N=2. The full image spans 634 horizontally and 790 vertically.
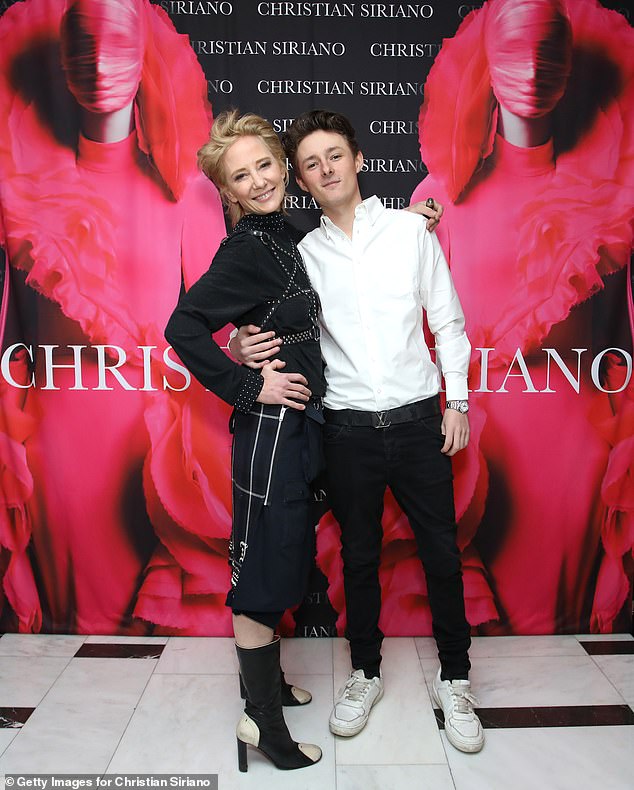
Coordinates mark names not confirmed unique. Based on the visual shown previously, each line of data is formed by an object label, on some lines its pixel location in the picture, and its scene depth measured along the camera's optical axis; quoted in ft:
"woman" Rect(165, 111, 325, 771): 5.97
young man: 6.83
